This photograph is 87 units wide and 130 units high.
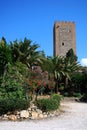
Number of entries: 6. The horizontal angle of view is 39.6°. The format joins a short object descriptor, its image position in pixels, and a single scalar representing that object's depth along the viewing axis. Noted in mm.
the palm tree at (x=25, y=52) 14334
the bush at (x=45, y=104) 7452
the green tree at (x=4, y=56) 9640
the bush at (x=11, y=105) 6936
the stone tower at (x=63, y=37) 31494
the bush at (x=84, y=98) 13702
